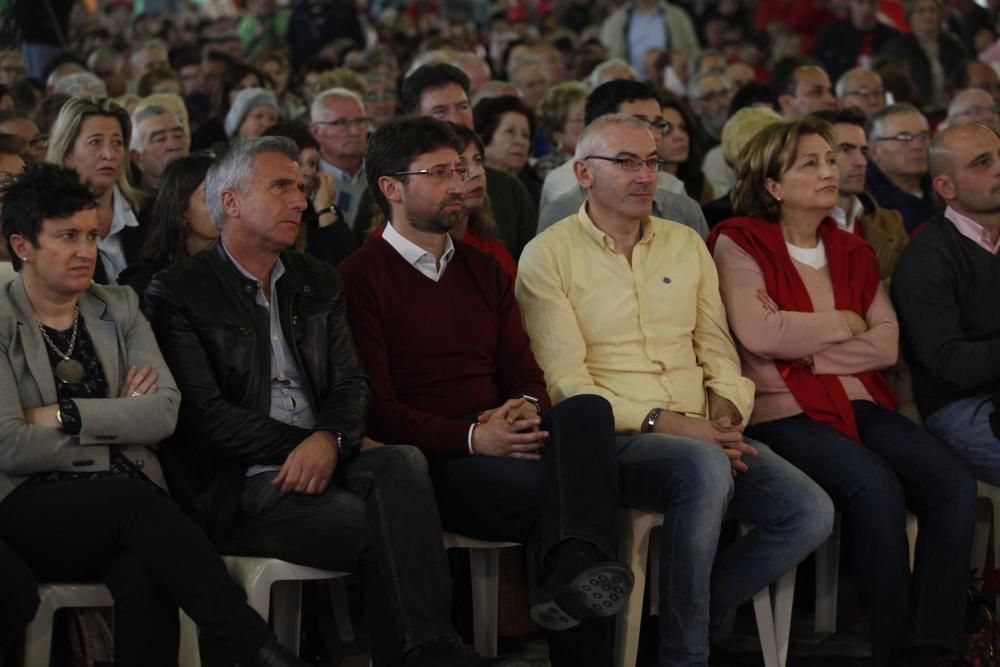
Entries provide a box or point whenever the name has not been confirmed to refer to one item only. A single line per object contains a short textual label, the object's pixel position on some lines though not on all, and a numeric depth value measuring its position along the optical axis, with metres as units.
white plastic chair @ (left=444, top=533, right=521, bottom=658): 8.09
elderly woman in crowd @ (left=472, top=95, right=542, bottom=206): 12.67
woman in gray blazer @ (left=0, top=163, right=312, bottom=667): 7.09
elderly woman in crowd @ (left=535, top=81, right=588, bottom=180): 13.34
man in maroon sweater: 7.75
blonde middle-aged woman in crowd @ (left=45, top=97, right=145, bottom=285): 10.35
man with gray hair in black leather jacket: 7.48
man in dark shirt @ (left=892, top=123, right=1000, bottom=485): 9.25
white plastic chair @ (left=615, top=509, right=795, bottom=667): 8.12
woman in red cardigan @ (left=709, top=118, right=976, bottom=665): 8.47
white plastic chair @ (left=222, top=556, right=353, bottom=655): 7.50
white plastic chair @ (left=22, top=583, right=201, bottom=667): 7.18
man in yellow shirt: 8.22
